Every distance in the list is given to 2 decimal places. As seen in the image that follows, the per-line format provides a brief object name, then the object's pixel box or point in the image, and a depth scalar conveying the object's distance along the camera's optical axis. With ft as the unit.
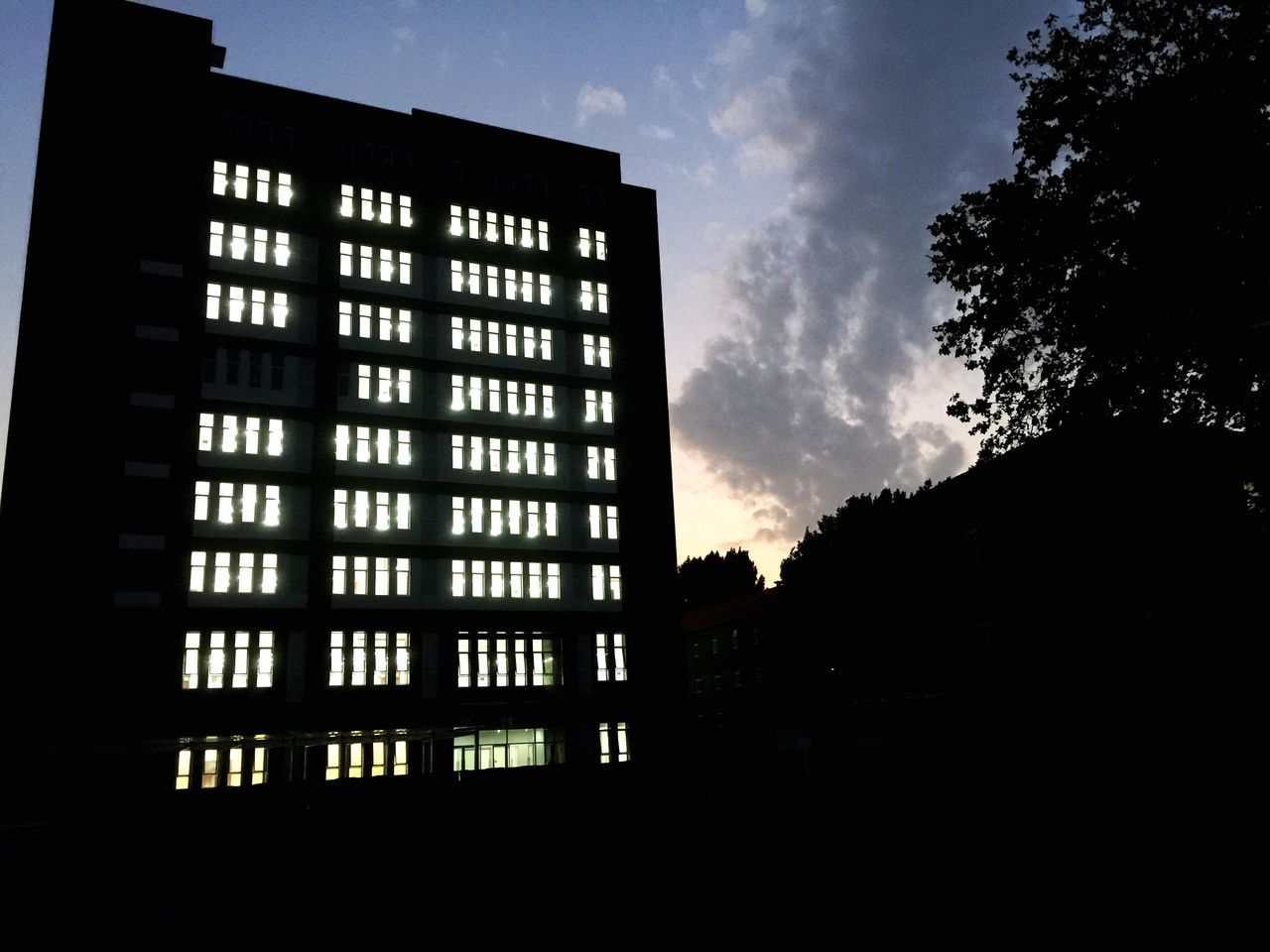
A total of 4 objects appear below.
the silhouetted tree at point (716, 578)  392.47
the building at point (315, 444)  159.02
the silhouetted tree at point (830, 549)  207.62
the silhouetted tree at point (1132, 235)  72.90
